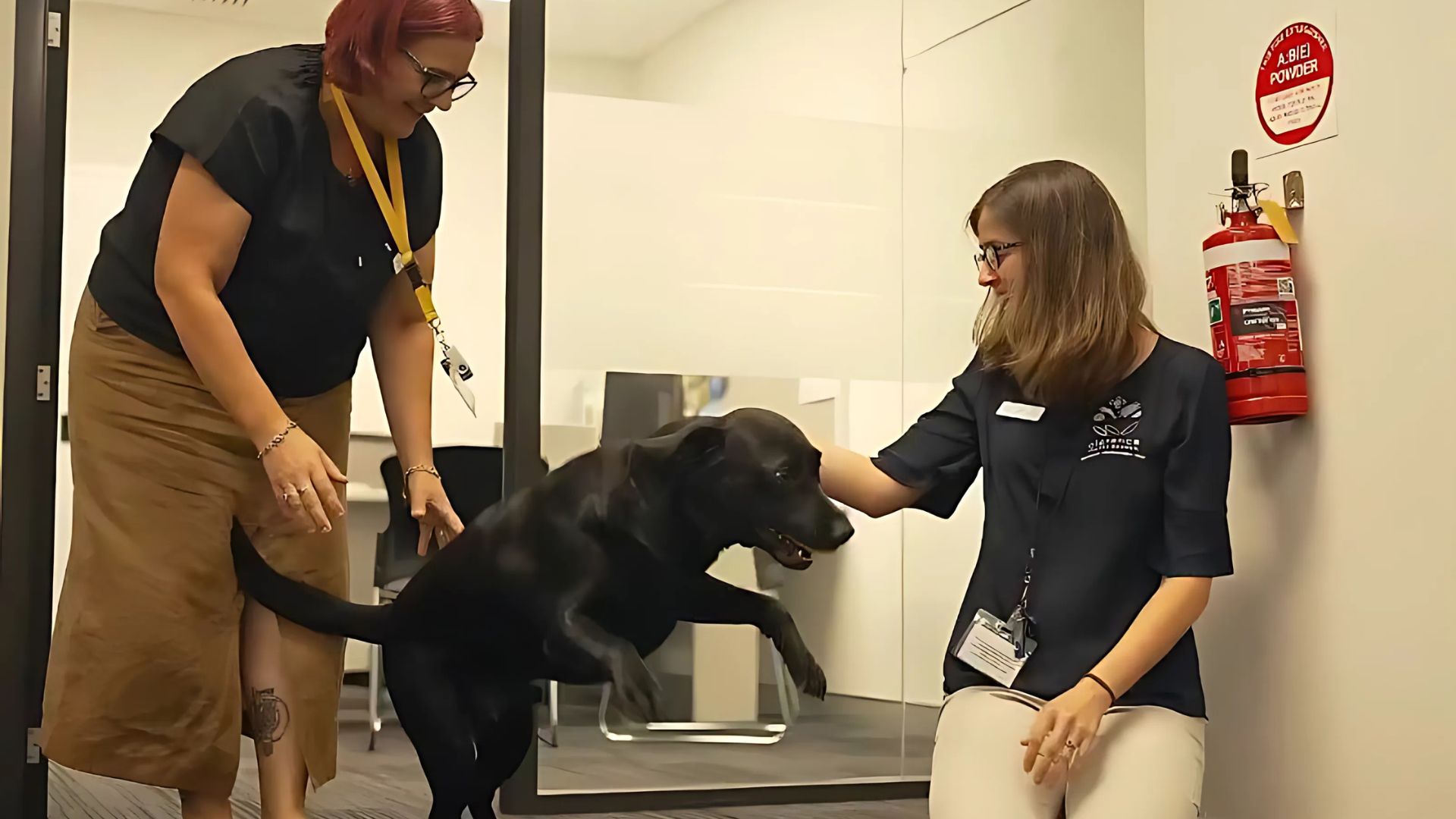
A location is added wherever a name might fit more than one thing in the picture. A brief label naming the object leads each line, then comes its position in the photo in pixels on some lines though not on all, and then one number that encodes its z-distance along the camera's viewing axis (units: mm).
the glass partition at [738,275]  2740
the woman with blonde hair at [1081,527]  1693
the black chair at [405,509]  2002
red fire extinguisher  1848
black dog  1555
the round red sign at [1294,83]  1893
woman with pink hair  1531
